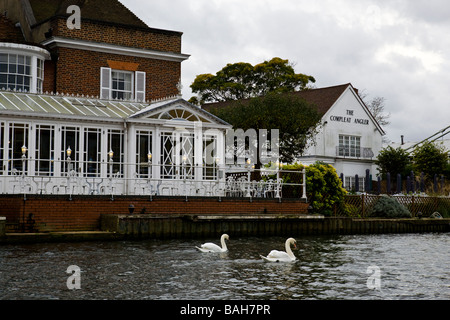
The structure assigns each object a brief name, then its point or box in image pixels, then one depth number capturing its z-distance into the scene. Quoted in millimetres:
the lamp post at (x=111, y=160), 24641
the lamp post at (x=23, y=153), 21105
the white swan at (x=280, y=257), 16259
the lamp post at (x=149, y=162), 25047
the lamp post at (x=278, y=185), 26373
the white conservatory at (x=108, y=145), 23391
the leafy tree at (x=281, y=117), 36469
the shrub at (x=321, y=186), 28281
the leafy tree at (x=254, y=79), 59781
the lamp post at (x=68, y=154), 23044
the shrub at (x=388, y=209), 31016
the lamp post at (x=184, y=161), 25719
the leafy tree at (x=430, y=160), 49562
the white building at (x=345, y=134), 51125
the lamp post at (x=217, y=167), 26109
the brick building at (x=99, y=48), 29641
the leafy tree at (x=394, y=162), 51281
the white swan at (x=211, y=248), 17906
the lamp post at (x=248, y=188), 25953
